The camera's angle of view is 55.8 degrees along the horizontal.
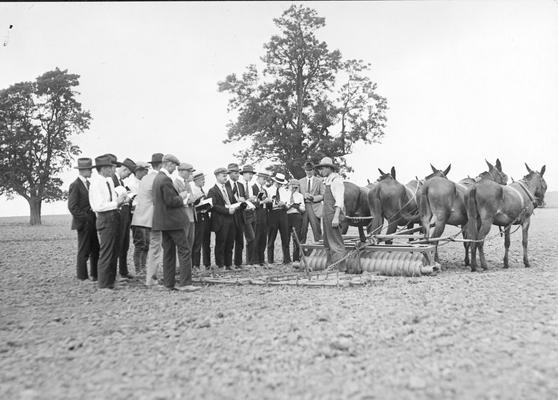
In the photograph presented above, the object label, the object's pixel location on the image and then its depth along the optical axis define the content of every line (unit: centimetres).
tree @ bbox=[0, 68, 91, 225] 3578
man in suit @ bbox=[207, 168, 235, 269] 1145
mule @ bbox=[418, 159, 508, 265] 1147
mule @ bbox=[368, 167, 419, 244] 1259
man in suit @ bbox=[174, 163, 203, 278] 974
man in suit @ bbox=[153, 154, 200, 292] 849
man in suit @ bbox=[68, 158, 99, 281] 940
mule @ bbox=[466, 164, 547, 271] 1126
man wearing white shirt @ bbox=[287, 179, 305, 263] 1265
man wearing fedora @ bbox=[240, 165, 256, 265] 1204
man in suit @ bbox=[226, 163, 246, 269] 1203
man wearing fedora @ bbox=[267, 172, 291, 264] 1288
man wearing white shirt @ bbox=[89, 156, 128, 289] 865
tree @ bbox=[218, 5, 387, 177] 3012
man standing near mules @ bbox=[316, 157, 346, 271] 991
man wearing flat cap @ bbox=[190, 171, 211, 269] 1127
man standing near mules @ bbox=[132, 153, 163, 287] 909
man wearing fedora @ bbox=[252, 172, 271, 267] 1259
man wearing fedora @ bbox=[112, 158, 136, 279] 1033
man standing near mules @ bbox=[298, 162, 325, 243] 1188
